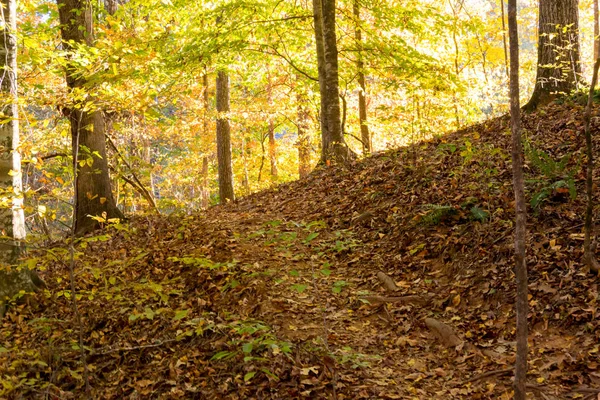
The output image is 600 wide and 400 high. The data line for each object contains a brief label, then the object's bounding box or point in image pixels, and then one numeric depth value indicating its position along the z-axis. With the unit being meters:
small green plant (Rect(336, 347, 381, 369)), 3.98
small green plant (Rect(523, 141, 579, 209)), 5.24
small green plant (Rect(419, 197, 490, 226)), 5.79
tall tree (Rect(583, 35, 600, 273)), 4.17
